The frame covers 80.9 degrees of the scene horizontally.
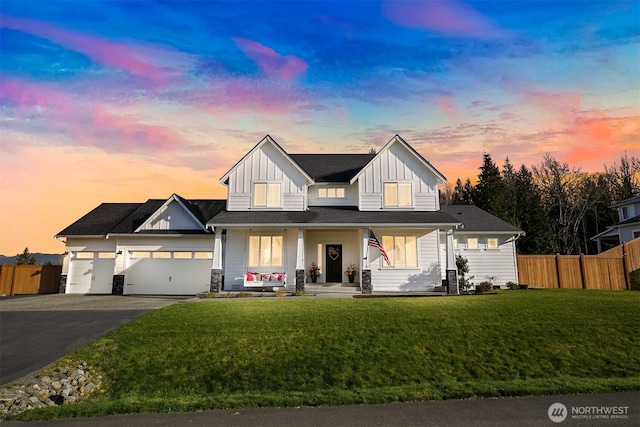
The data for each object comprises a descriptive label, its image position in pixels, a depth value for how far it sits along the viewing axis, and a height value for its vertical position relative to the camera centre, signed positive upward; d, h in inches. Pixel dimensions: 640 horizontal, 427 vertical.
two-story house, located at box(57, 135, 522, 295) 813.9 +77.9
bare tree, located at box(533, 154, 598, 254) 1733.5 +347.6
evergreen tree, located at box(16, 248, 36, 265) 1273.6 +38.0
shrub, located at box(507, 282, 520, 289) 900.6 -37.8
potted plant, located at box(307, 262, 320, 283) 858.1 -5.8
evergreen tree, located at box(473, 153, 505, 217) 1812.3 +422.4
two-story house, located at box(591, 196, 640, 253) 1262.3 +153.1
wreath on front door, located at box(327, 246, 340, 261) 882.1 +36.0
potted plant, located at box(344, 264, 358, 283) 860.0 -5.7
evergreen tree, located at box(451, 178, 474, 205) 2211.4 +492.7
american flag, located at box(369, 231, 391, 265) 762.8 +55.4
